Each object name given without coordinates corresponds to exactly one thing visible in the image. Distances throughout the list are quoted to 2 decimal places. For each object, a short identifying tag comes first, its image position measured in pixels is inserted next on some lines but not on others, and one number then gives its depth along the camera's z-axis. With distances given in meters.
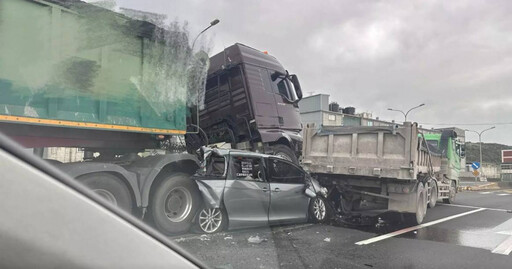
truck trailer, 3.55
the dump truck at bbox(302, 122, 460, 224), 7.92
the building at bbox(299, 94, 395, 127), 39.41
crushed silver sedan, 5.87
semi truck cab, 8.02
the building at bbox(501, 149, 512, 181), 32.38
